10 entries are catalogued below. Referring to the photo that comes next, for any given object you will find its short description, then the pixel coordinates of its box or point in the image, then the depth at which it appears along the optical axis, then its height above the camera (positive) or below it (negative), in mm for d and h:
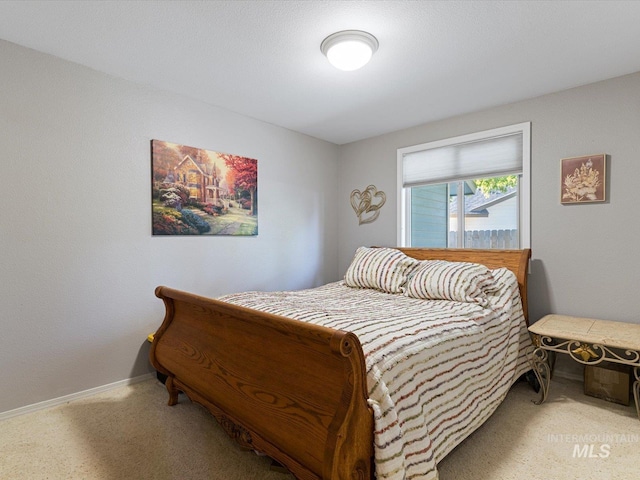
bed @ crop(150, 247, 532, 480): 1158 -590
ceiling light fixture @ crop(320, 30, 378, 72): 1979 +1111
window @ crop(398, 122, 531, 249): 3000 +433
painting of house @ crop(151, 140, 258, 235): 2734 +379
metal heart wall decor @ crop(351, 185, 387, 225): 3902 +374
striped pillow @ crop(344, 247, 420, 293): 2924 -314
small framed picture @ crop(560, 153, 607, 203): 2533 +423
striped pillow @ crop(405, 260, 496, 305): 2410 -356
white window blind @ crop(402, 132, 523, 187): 3023 +717
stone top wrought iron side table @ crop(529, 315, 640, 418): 1967 -633
